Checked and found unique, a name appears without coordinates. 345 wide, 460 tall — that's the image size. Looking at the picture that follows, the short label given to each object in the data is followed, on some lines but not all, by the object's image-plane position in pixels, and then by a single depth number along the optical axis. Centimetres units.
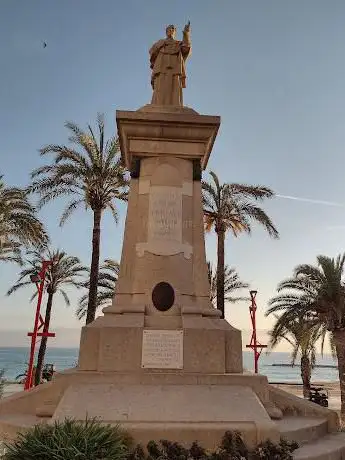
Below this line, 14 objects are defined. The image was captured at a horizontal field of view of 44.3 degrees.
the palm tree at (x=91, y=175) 1891
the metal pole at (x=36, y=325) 1516
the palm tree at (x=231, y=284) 2645
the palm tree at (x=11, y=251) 2147
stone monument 629
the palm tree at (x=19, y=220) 1878
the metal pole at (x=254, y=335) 2117
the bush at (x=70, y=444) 448
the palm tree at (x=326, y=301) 1866
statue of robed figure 1066
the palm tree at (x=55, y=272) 2656
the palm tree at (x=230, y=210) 2150
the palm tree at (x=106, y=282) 2384
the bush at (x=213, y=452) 526
